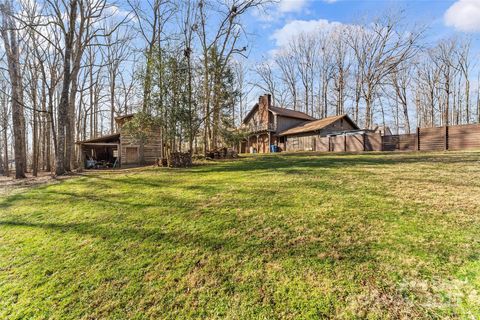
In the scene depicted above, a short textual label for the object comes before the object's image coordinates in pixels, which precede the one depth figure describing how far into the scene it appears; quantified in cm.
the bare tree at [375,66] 2555
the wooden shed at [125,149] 1725
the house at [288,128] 2452
